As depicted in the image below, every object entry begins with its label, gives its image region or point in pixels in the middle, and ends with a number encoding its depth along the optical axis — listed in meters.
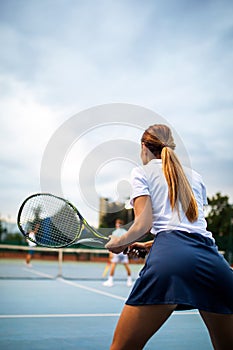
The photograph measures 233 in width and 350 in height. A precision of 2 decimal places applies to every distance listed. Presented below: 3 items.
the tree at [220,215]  45.25
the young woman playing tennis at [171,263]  2.10
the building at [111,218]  36.31
